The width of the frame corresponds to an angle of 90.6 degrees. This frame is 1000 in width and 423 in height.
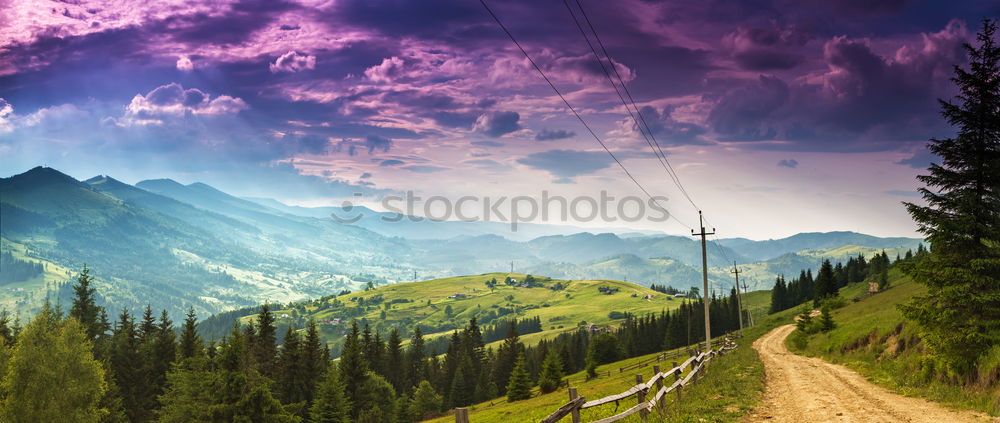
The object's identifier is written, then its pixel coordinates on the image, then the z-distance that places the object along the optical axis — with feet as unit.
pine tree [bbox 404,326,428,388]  387.75
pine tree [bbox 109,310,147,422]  209.46
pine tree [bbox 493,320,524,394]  371.35
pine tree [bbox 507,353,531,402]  251.80
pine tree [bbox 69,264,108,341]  246.62
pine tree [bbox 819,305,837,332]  193.80
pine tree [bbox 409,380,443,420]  311.06
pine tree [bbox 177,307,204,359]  219.82
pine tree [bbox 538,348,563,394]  253.24
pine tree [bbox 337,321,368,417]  236.84
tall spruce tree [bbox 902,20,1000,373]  66.80
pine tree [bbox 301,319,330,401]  235.20
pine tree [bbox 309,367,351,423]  194.90
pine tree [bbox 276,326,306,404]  232.12
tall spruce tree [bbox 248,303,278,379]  225.97
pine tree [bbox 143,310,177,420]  214.36
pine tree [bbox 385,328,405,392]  362.94
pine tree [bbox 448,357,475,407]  341.82
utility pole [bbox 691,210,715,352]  130.81
